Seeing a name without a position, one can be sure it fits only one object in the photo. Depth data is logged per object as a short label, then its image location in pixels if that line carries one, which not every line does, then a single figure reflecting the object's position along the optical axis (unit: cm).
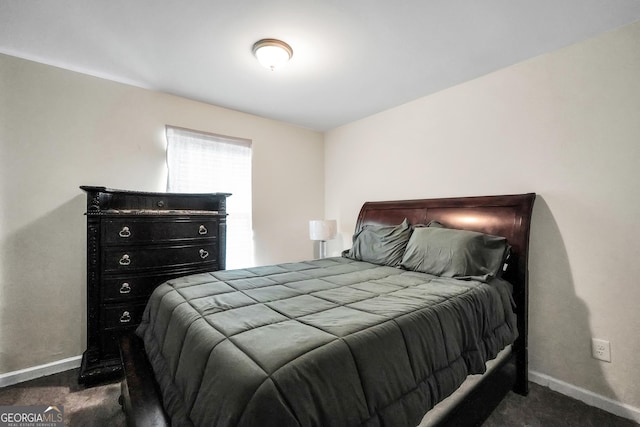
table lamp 332
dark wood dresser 193
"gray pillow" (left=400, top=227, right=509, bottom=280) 190
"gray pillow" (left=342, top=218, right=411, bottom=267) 245
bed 82
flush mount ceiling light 190
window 278
